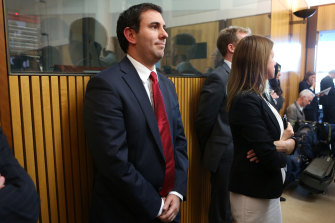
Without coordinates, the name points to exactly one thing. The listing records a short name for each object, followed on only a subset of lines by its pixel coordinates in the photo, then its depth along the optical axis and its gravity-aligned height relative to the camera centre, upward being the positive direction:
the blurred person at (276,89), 3.25 -0.16
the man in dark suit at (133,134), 1.21 -0.28
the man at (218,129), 2.22 -0.45
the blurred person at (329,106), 5.27 -0.60
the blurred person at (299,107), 4.59 -0.54
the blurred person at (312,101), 4.92 -0.48
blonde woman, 1.44 -0.35
